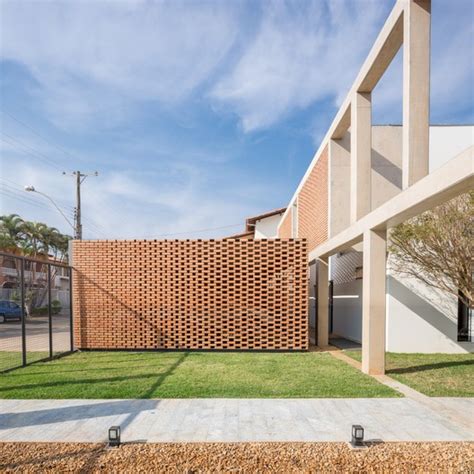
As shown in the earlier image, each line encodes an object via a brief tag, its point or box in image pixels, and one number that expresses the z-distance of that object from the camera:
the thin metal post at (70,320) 8.68
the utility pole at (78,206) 19.62
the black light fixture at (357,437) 3.36
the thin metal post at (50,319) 7.64
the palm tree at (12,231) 23.12
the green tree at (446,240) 6.81
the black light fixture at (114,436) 3.36
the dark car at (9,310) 7.36
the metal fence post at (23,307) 6.68
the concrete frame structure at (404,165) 4.55
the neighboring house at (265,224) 23.98
